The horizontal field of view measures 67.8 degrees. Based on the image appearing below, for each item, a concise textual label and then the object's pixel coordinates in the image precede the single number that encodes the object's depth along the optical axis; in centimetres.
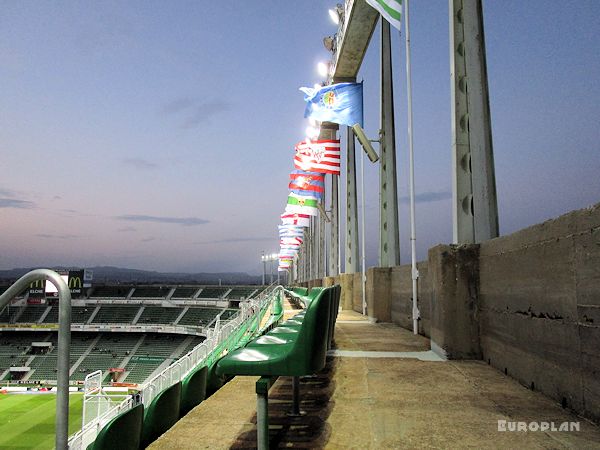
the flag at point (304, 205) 2102
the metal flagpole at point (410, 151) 853
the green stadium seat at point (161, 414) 268
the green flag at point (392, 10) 808
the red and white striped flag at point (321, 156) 1602
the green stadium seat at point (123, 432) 198
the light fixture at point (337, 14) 1766
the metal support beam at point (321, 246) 3403
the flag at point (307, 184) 2117
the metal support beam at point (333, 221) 2451
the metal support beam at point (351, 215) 1841
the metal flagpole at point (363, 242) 1294
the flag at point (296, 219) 2650
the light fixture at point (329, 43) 2092
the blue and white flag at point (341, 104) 1283
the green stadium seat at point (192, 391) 344
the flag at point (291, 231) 3362
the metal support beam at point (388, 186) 1140
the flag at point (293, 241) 3653
